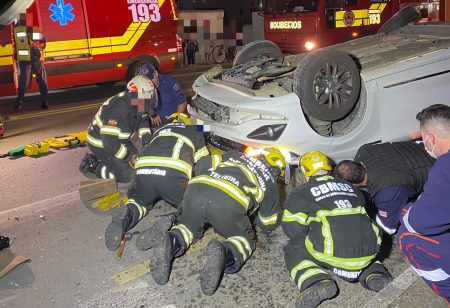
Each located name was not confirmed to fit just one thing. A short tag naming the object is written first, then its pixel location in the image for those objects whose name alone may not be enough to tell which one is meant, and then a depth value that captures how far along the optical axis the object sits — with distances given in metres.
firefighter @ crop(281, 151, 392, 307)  2.83
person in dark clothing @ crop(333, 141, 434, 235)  3.18
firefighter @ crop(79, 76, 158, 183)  4.53
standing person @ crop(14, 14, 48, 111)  8.69
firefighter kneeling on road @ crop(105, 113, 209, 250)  3.56
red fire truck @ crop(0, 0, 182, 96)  8.99
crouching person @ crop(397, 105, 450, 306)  2.18
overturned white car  3.85
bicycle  17.08
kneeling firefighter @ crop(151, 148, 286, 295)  3.04
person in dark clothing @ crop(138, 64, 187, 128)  5.97
